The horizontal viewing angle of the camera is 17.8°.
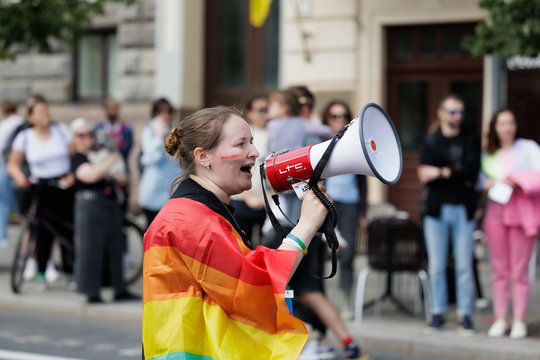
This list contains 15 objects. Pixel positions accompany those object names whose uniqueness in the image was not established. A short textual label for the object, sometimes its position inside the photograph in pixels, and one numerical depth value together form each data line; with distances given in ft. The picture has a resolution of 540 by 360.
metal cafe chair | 50.69
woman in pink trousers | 46.11
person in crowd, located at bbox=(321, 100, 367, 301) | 50.07
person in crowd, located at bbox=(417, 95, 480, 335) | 46.55
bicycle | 56.84
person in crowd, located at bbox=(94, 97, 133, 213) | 80.68
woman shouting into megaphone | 18.55
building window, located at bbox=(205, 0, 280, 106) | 92.92
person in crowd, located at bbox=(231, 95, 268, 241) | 45.63
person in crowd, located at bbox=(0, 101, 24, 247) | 68.40
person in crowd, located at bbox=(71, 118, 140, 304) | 52.57
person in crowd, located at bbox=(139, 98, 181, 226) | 55.45
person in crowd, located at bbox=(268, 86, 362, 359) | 41.25
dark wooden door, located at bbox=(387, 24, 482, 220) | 80.10
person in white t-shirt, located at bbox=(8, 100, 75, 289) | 58.20
